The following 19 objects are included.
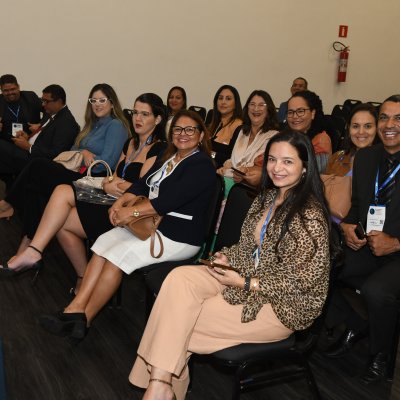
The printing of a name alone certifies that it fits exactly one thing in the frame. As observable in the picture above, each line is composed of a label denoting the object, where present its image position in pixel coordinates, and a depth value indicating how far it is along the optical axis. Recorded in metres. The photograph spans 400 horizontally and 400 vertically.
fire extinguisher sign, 8.30
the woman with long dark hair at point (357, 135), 3.01
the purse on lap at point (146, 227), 2.54
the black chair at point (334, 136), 3.87
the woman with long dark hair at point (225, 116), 4.39
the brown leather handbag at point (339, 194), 2.79
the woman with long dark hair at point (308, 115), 3.47
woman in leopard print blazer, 1.84
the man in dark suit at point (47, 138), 4.36
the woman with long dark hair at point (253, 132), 3.67
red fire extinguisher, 8.41
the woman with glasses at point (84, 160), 3.57
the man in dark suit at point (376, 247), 2.33
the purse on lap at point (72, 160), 3.92
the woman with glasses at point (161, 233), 2.54
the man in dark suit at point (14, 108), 5.07
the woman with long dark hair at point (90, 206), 3.04
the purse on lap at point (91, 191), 3.11
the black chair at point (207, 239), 2.44
